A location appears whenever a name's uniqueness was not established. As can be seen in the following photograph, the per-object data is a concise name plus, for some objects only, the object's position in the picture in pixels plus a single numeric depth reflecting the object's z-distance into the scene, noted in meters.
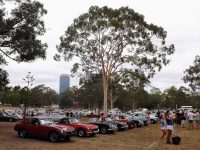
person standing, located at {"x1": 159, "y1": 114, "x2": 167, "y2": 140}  11.33
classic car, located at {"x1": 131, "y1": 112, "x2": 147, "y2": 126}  20.73
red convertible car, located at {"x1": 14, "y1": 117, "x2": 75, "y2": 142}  11.04
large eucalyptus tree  22.59
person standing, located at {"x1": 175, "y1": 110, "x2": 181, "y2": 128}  18.65
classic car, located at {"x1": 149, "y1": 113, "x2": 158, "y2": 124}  24.33
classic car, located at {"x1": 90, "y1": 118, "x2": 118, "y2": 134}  14.34
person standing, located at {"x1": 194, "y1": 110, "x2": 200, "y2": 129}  17.92
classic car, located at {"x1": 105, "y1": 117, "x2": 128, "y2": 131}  15.99
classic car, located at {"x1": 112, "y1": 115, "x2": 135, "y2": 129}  17.83
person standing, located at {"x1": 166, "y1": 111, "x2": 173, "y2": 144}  10.78
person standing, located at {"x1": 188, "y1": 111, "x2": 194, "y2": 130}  17.59
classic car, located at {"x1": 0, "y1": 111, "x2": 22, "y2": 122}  23.54
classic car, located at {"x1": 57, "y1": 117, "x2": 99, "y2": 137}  12.75
